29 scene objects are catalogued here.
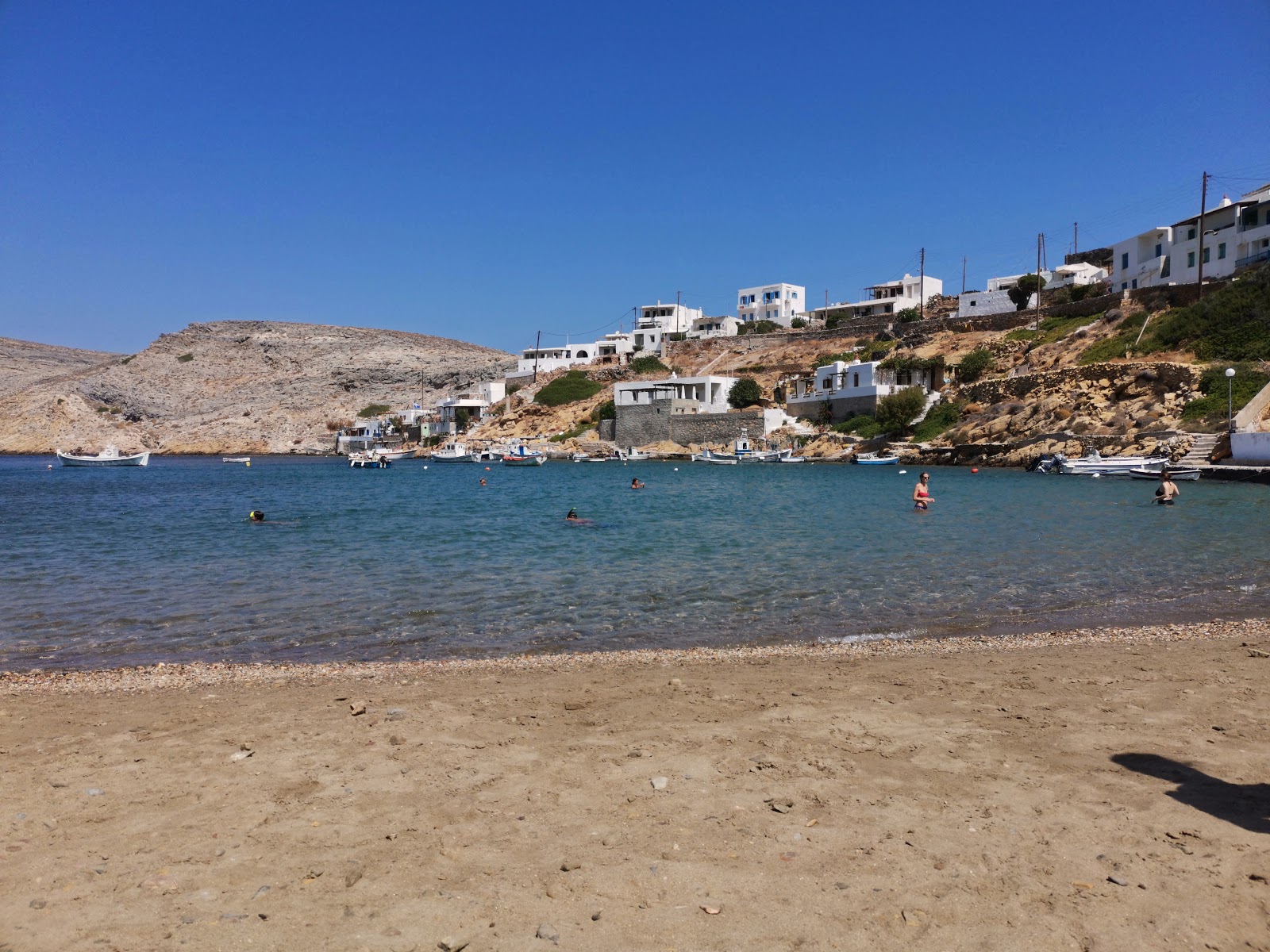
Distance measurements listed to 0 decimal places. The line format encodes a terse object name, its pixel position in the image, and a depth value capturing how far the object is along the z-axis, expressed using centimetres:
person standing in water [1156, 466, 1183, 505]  2583
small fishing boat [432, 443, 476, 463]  7525
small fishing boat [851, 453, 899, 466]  5294
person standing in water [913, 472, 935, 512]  2585
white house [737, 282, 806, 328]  10375
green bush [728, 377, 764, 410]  7325
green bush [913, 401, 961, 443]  5806
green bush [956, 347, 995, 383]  6178
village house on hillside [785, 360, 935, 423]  6397
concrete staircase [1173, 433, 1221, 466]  3857
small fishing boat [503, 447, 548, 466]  6700
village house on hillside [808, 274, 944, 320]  8919
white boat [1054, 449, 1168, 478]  3903
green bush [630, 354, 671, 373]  9206
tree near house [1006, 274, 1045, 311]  7262
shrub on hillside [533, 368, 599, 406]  8900
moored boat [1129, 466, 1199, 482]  3519
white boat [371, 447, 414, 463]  7350
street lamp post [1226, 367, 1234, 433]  3788
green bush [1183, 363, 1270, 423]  4159
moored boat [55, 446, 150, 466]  7106
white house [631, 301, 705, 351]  10325
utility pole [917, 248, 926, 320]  9038
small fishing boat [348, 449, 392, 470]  7025
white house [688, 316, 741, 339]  9638
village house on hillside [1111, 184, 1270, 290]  5412
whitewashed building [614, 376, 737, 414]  7406
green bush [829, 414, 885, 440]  6200
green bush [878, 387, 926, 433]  5988
